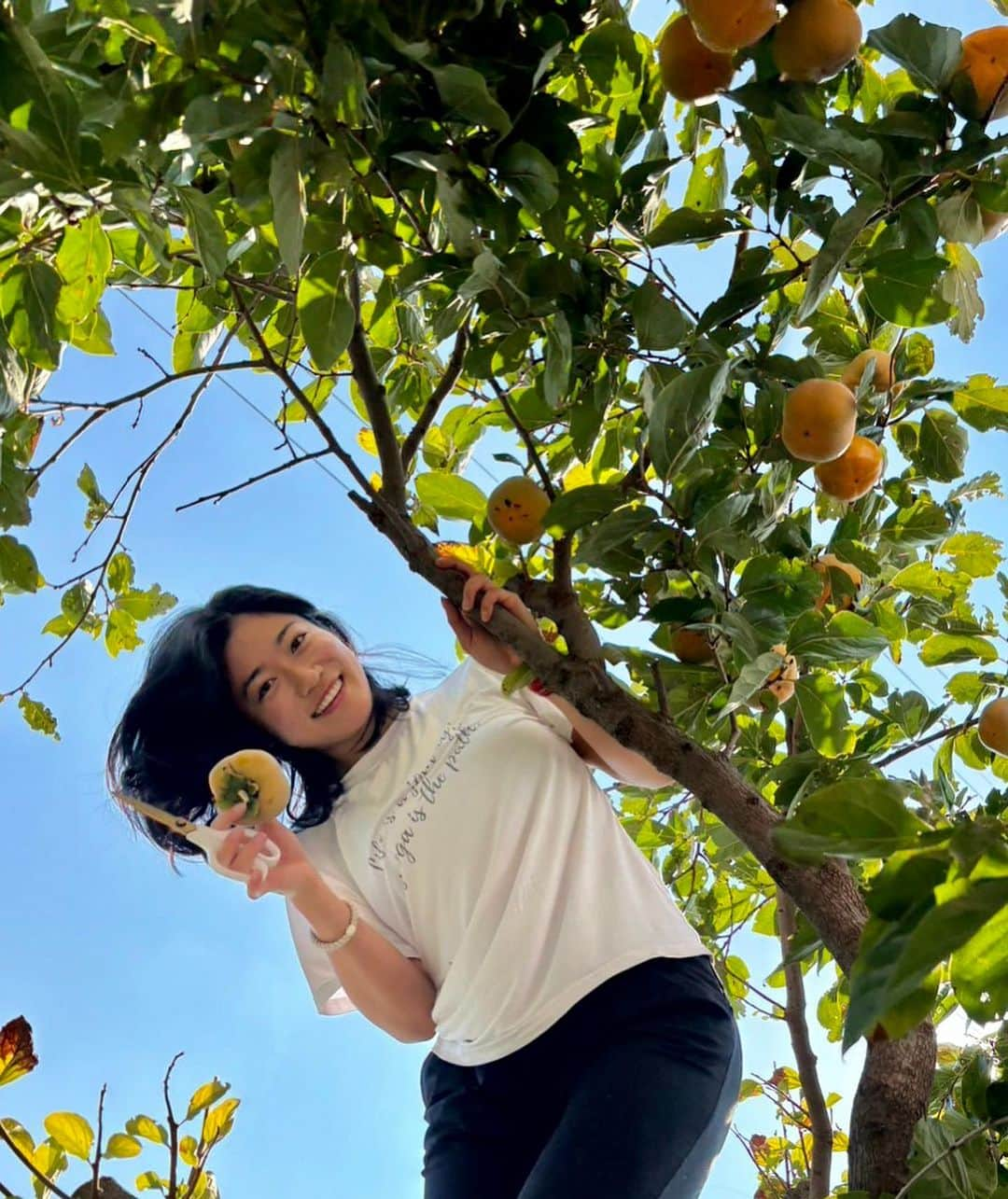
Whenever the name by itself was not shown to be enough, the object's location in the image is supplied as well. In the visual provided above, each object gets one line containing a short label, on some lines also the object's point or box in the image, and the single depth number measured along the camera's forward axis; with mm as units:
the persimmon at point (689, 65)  1298
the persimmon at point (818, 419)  1285
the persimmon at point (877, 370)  1494
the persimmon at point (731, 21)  1140
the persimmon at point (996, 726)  1639
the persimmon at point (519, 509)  1571
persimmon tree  1010
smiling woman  1352
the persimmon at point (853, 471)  1441
